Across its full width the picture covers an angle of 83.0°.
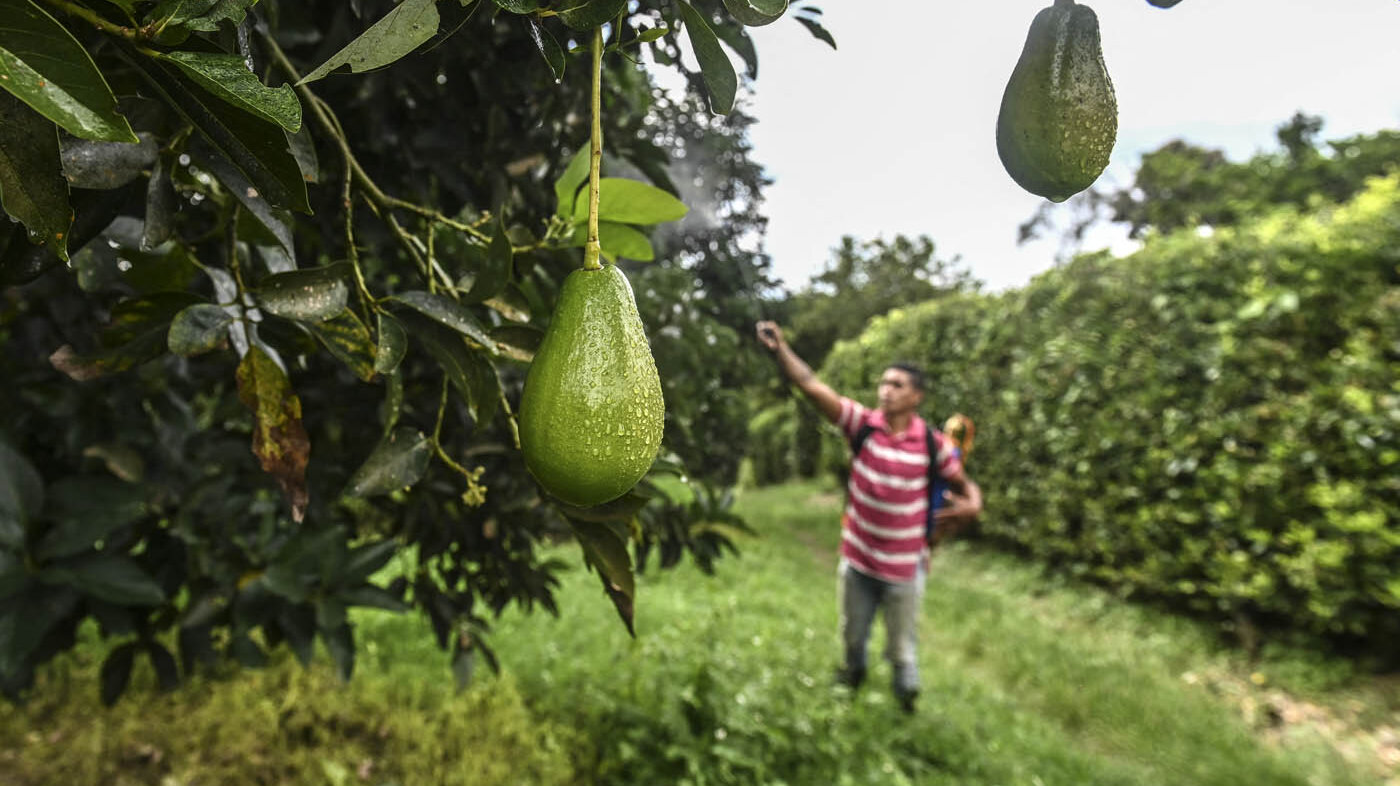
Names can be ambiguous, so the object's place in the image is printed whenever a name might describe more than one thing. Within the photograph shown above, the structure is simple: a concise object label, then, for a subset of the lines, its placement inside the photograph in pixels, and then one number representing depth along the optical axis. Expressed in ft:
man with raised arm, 12.24
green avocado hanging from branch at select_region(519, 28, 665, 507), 1.61
